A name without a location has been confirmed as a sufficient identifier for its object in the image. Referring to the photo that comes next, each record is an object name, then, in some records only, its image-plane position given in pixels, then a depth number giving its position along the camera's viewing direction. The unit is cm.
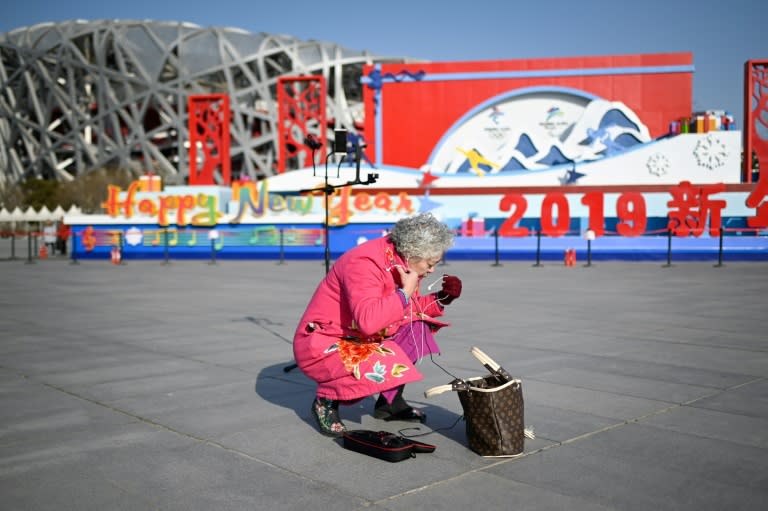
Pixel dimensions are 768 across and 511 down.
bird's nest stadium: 8288
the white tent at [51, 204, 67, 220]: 6213
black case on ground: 475
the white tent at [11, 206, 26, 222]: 6212
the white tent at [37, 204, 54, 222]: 6376
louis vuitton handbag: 472
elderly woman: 491
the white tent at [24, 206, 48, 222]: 6288
